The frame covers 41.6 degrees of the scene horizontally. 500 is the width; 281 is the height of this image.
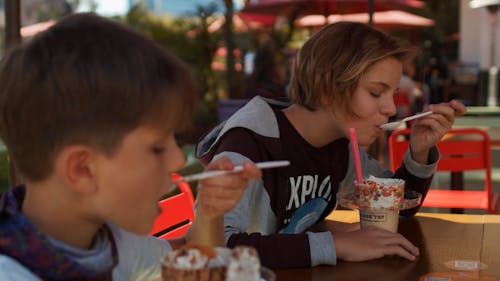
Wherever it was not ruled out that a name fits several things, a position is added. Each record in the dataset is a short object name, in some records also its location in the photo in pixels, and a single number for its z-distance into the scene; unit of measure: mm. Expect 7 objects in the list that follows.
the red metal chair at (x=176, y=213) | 2084
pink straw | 1664
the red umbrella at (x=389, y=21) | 10195
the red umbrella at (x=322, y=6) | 7862
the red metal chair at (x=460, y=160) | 3460
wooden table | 1457
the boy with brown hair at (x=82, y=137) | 969
